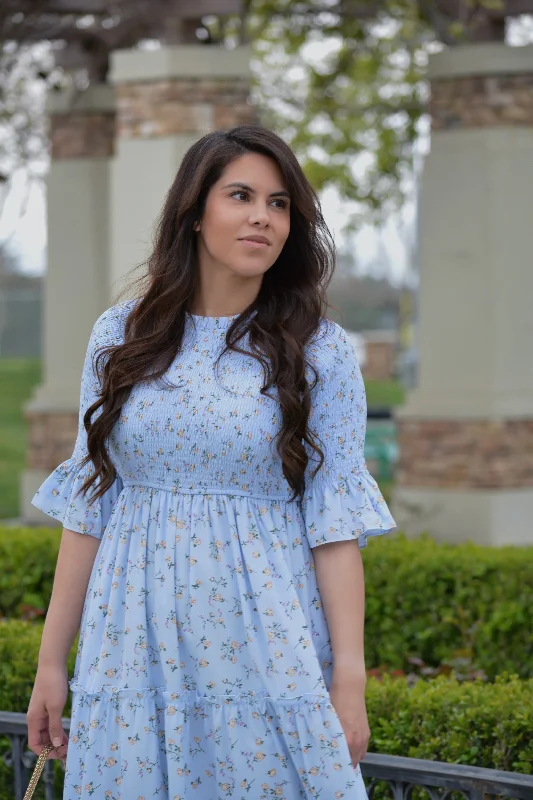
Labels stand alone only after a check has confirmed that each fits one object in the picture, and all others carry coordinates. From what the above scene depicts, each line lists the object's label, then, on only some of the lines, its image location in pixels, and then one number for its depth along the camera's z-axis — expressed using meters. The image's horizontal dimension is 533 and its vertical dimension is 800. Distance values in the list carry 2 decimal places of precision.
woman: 3.71
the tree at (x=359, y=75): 14.80
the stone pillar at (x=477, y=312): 13.83
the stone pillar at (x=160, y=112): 13.89
